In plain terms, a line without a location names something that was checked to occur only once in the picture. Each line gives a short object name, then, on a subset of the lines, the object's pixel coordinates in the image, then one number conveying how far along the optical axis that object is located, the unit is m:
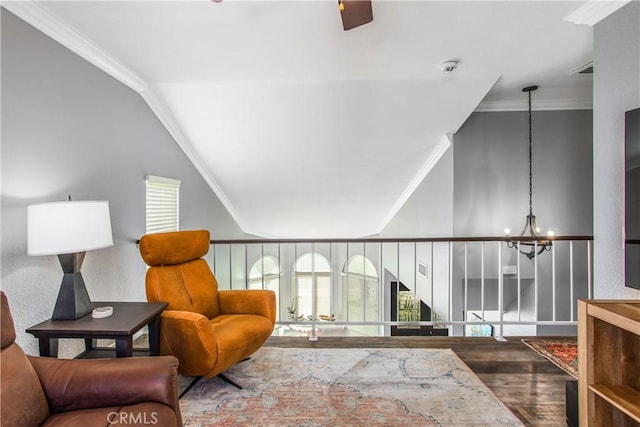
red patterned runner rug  2.42
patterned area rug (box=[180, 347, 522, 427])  1.84
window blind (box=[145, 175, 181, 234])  3.08
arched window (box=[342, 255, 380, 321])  7.91
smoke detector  2.61
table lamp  1.61
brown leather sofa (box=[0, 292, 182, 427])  1.18
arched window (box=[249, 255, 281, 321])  7.94
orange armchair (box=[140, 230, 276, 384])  1.91
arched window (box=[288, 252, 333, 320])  8.64
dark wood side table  1.68
